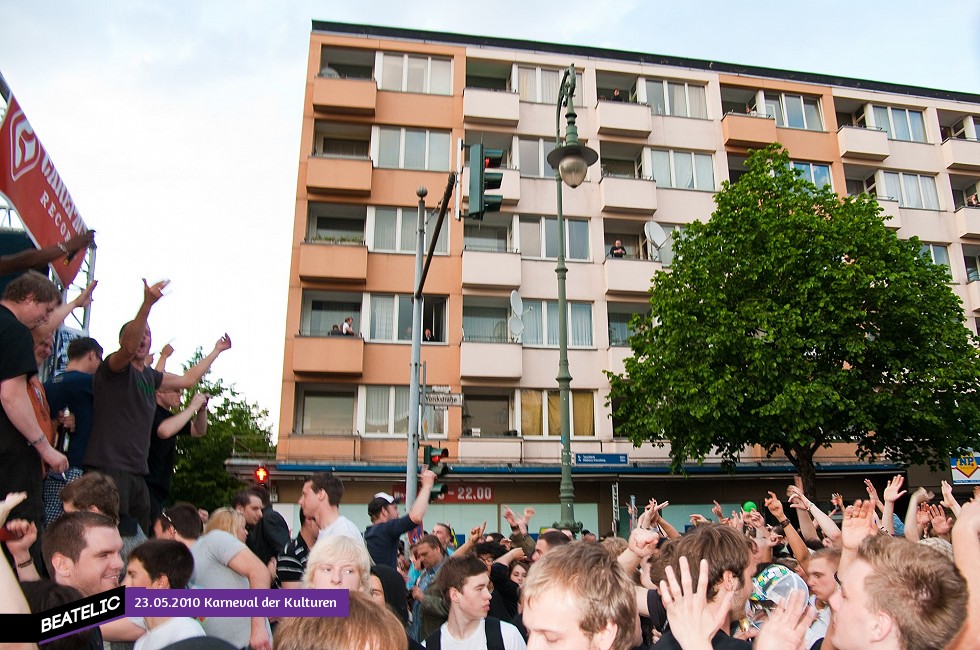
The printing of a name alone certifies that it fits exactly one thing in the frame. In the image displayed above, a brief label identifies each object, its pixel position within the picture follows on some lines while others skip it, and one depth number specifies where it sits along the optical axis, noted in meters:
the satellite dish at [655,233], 26.00
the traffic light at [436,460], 13.40
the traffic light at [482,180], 10.60
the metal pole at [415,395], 14.09
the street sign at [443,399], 14.80
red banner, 8.16
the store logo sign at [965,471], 26.36
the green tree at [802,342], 20.03
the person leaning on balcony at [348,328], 24.27
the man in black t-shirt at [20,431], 4.15
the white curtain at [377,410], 24.12
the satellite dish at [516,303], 21.77
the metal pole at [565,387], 12.54
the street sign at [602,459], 22.08
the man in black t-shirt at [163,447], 5.95
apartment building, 24.08
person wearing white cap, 5.90
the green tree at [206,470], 35.72
